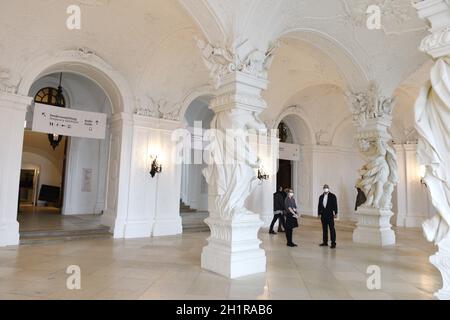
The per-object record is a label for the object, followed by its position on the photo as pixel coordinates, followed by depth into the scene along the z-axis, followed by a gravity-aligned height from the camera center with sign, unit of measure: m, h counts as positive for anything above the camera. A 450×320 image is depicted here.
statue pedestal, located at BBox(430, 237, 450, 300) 3.20 -0.74
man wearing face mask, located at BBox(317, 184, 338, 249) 6.68 -0.43
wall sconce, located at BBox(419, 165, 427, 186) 3.28 +0.23
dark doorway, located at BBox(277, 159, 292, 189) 14.06 +0.72
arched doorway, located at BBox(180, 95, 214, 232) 13.48 +0.48
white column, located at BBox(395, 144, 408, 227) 12.62 +0.17
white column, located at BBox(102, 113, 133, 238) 7.89 +0.19
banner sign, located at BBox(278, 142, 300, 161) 12.38 +1.59
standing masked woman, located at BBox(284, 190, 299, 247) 6.83 -0.66
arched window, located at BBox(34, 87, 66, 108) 10.70 +3.09
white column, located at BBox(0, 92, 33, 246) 6.40 +0.48
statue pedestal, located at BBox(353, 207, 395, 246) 7.47 -0.92
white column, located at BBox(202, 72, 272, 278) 4.54 -0.03
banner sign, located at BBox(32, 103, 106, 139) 7.09 +1.53
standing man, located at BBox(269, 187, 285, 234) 8.58 -0.46
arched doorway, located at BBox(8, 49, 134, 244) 7.57 +1.74
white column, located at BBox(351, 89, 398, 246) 7.57 +0.64
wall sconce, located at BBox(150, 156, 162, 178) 8.33 +0.51
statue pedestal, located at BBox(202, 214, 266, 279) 4.40 -0.94
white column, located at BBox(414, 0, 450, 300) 3.10 +0.68
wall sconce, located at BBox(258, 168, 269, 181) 10.17 +0.47
